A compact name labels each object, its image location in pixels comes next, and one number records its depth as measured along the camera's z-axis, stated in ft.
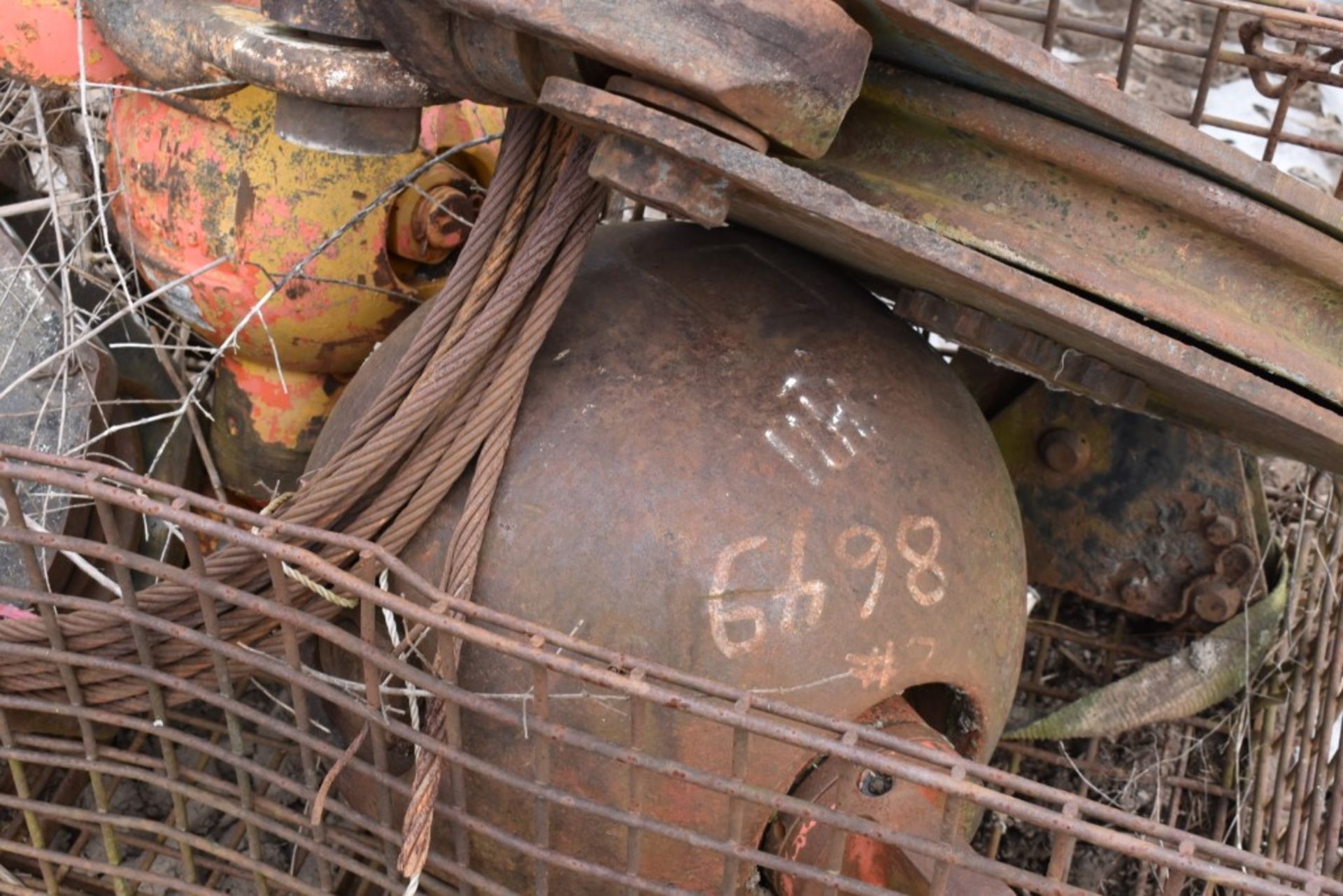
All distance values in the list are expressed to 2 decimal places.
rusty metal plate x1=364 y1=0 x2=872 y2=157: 4.14
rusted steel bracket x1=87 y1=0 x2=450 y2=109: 5.64
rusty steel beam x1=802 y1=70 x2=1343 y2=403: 4.61
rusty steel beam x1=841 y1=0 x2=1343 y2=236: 4.17
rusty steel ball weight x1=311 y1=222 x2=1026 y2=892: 5.25
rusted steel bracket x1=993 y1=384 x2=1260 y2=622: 7.98
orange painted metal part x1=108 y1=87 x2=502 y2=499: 7.03
